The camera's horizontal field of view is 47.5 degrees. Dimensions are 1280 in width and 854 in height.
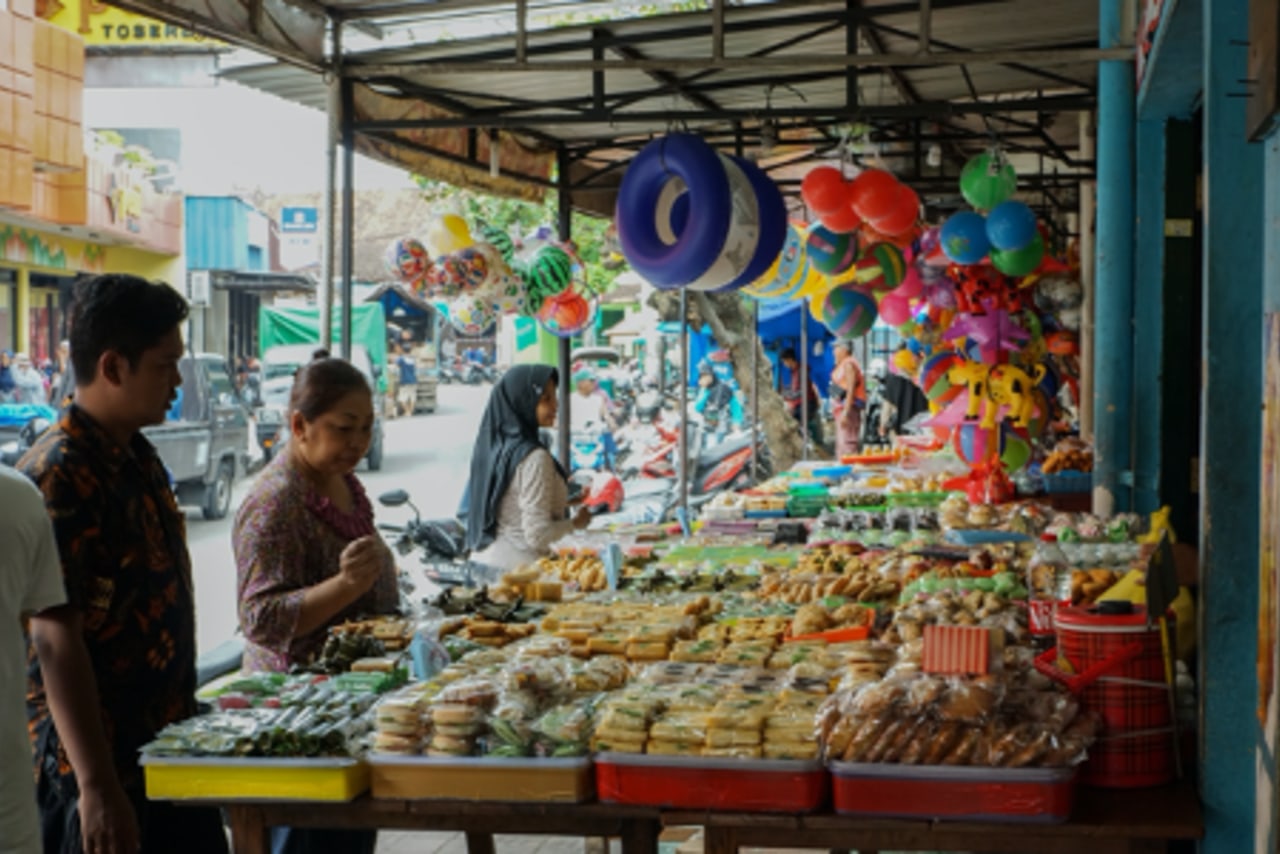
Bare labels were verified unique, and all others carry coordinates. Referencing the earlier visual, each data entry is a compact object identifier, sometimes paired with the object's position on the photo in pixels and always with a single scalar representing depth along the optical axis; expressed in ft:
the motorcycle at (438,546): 28.37
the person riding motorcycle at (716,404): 68.74
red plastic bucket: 9.71
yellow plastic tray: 9.81
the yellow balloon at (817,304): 37.22
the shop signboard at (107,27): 67.77
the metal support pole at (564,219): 35.29
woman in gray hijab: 21.50
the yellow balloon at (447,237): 30.30
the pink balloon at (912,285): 35.12
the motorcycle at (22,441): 42.13
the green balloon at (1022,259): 28.91
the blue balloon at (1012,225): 28.22
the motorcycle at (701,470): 48.67
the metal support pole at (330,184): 22.26
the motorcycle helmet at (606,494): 42.96
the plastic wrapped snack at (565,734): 9.86
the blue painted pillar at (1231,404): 9.29
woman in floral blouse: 12.14
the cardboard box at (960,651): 9.68
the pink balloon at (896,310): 36.96
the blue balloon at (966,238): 29.68
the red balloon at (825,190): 28.76
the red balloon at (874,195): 28.43
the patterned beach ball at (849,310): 35.81
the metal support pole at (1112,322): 20.45
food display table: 9.12
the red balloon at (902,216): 28.63
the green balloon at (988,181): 28.30
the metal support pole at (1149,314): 19.07
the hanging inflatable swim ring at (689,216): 22.47
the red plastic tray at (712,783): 9.43
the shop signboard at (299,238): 93.09
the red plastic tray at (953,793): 9.07
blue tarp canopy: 60.75
